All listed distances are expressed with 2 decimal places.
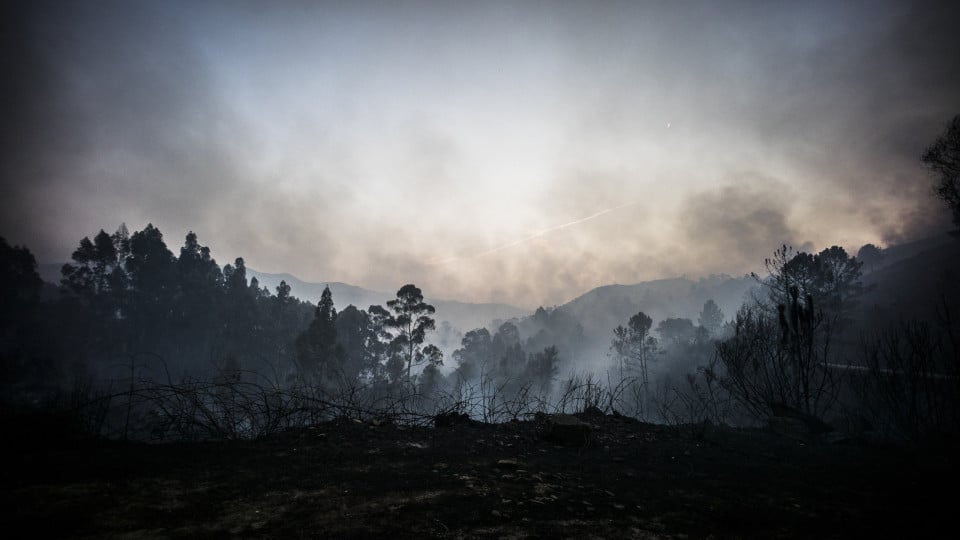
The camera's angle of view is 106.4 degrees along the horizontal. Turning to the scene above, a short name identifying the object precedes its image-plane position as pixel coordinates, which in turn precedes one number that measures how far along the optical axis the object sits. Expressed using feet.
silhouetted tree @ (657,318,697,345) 240.53
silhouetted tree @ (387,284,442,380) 147.54
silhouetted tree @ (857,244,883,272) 311.47
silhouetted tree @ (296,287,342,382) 117.60
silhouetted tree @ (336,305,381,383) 162.30
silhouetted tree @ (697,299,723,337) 235.81
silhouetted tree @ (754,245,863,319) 126.11
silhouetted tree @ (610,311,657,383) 200.13
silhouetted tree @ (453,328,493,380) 257.03
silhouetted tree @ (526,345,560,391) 175.83
